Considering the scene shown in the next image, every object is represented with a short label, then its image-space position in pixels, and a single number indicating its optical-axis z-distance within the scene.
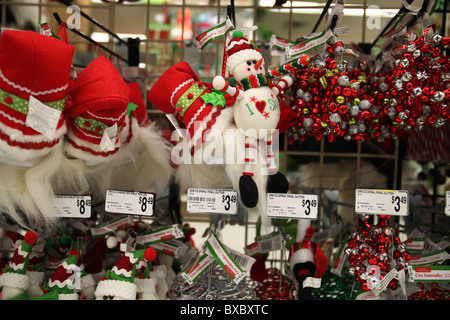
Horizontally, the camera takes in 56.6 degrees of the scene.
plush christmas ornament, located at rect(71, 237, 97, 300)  1.01
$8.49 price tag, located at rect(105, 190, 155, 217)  0.97
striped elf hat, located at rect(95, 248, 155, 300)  0.94
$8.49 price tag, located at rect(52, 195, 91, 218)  0.98
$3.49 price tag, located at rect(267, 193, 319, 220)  0.94
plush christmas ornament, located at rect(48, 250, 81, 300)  0.97
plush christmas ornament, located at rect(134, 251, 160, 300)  1.01
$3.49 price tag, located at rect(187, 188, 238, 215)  0.94
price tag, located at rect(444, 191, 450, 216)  0.97
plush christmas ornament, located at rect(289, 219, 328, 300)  1.02
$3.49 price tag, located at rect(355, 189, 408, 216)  0.97
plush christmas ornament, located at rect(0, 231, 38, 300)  0.97
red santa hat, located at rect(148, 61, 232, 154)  0.91
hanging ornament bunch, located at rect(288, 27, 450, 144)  0.95
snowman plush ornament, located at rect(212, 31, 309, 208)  0.89
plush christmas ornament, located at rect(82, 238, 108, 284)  1.10
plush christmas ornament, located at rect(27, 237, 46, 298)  1.02
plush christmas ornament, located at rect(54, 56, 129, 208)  0.88
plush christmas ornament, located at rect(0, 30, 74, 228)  0.76
